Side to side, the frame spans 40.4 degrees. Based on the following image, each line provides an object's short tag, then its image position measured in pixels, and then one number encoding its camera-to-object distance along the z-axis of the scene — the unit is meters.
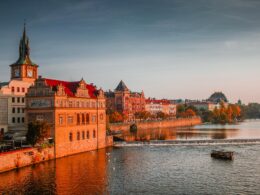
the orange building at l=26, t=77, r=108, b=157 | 74.88
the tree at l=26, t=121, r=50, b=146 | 67.81
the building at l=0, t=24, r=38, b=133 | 90.38
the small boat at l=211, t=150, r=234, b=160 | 71.78
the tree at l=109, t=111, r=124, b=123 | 165.34
